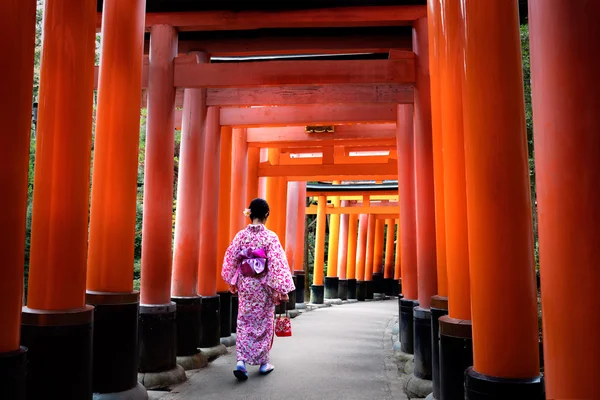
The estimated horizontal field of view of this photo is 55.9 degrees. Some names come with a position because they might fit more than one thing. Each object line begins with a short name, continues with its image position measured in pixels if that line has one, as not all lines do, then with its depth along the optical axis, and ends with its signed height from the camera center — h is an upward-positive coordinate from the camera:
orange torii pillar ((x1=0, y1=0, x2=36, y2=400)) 2.74 +0.38
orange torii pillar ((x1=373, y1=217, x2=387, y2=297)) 26.14 -0.06
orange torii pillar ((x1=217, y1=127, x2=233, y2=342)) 8.74 +0.62
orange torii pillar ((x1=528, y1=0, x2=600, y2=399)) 2.07 +0.23
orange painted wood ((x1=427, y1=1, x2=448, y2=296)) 4.69 +0.95
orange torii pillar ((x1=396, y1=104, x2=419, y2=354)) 7.41 +0.38
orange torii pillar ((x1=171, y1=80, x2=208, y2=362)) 6.84 +0.40
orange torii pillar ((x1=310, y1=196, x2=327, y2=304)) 19.70 +0.02
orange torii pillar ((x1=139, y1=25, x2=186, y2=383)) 5.62 +0.24
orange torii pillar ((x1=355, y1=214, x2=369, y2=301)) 23.33 -0.06
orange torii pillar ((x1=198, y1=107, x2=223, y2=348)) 7.68 +0.33
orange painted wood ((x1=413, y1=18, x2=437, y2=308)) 6.00 +0.58
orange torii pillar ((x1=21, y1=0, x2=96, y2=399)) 3.69 +0.46
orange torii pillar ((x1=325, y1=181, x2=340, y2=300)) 22.25 -0.01
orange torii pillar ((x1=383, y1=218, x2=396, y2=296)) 26.23 -0.76
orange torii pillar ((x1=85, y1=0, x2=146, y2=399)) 4.54 +0.45
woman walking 6.05 -0.29
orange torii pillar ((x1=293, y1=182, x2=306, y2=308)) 16.41 +0.59
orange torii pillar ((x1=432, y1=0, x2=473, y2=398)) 3.65 +0.25
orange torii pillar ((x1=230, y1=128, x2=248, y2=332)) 10.20 +1.38
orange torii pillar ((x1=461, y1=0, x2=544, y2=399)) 2.86 +0.24
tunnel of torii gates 2.17 +0.53
